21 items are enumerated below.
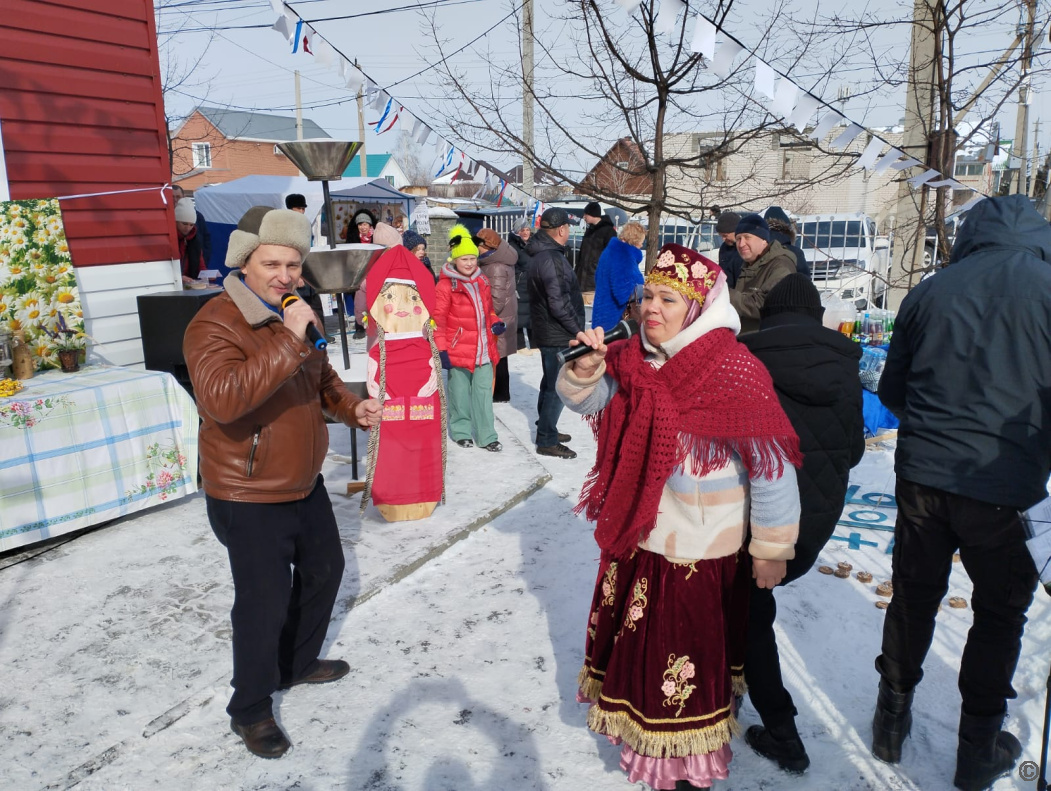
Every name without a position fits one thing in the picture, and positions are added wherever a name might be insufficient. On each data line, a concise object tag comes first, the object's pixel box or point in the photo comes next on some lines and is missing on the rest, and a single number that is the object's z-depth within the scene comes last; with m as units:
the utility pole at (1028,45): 5.50
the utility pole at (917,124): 6.07
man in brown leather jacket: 2.34
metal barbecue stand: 4.60
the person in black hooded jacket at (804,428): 2.53
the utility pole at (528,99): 7.45
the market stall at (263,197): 13.23
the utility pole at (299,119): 33.29
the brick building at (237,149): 41.09
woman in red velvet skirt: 2.24
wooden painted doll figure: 4.57
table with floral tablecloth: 4.08
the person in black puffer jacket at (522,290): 9.44
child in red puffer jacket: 6.02
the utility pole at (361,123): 36.53
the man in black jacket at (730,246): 6.59
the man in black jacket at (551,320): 6.10
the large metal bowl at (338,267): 4.57
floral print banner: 4.69
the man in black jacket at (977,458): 2.43
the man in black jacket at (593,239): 11.02
